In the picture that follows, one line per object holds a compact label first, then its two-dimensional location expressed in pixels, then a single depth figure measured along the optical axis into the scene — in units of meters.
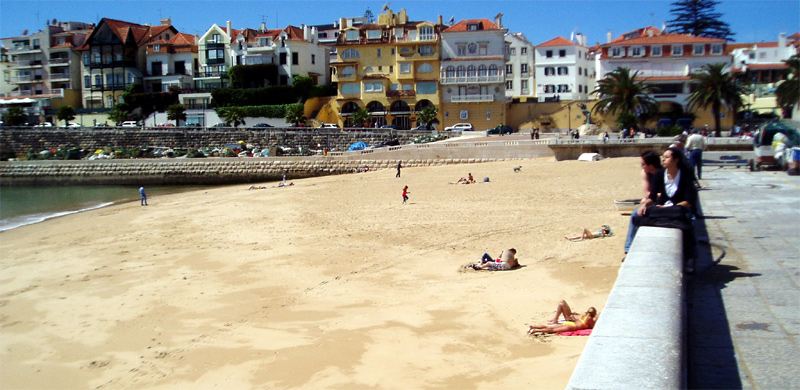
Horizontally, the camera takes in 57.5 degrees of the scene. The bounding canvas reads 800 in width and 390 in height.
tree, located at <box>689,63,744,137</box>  47.69
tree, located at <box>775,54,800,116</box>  47.00
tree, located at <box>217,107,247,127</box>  66.00
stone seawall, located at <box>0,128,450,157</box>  54.84
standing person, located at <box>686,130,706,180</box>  16.05
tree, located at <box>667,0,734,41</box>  78.50
